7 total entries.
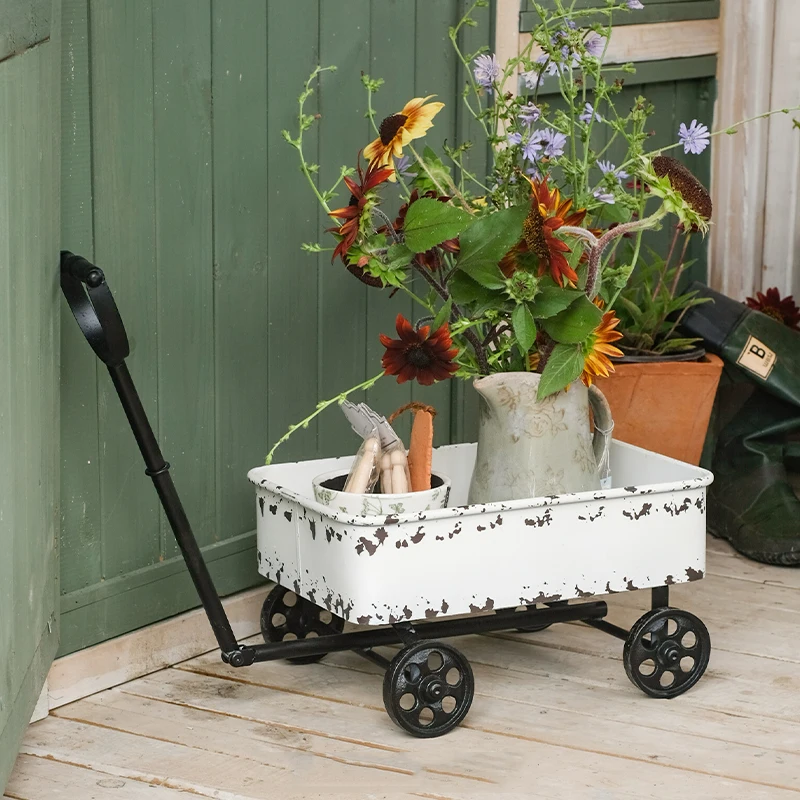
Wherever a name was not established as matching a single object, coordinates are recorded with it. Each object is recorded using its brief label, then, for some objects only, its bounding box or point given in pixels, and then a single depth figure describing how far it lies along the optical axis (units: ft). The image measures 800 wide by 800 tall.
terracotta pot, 15.25
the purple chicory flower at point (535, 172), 13.71
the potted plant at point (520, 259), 13.11
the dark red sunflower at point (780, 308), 16.28
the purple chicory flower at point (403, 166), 13.58
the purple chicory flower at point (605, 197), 13.44
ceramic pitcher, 13.37
